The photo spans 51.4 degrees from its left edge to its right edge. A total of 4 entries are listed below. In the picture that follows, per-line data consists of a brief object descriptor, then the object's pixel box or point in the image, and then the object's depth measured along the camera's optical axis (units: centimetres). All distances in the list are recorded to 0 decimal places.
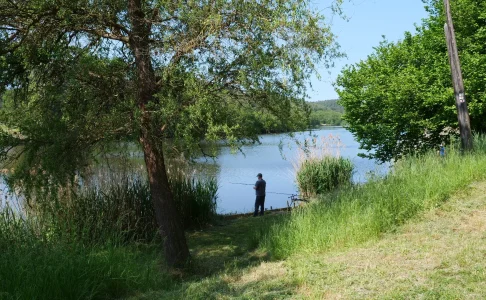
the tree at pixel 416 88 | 1730
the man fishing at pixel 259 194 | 1519
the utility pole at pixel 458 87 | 1161
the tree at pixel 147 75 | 736
